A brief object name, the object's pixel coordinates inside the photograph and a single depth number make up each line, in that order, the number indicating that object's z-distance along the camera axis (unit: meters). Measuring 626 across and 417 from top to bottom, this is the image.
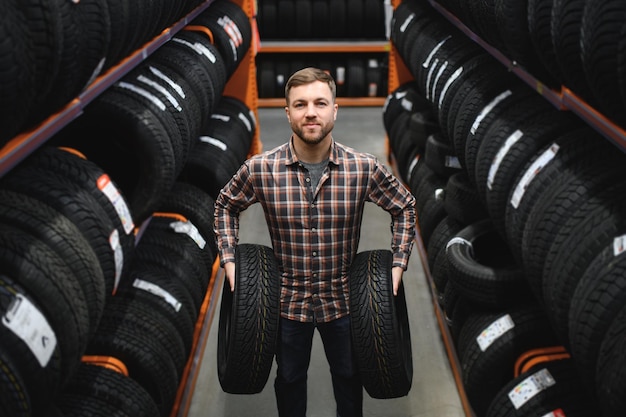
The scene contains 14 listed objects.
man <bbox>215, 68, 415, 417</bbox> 2.36
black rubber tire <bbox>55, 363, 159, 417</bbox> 2.26
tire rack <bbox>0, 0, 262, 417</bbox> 1.95
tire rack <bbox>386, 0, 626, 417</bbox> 1.98
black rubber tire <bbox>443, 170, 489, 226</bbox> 3.42
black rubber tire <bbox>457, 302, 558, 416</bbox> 2.65
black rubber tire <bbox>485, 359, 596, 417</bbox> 2.21
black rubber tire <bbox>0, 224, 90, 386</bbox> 1.65
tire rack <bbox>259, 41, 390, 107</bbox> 8.00
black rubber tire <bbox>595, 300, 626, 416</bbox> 1.52
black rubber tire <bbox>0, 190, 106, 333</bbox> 1.83
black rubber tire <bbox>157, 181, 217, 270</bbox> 3.76
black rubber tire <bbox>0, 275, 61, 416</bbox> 1.50
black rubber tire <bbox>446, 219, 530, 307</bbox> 2.73
